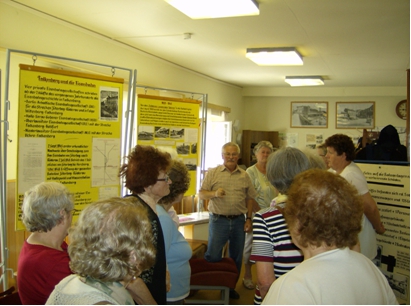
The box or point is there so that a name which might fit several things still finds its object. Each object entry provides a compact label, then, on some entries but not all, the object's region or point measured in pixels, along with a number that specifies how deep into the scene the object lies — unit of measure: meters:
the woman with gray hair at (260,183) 4.12
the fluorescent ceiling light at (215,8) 2.83
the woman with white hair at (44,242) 1.50
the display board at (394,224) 2.98
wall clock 7.25
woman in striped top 1.49
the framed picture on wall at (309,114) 7.98
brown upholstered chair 3.51
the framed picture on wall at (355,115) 7.59
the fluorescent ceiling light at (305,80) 6.49
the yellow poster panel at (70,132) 2.62
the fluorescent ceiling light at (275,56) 4.48
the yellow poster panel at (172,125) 3.82
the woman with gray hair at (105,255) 1.11
